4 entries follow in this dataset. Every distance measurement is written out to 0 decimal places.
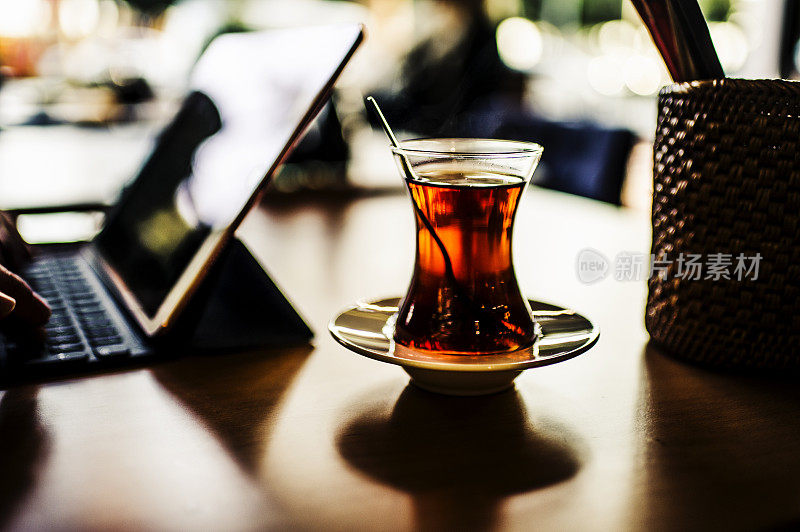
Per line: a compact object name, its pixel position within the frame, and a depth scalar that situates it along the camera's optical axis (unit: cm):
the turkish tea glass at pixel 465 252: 46
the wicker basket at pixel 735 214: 50
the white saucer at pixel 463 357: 44
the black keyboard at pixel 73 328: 54
